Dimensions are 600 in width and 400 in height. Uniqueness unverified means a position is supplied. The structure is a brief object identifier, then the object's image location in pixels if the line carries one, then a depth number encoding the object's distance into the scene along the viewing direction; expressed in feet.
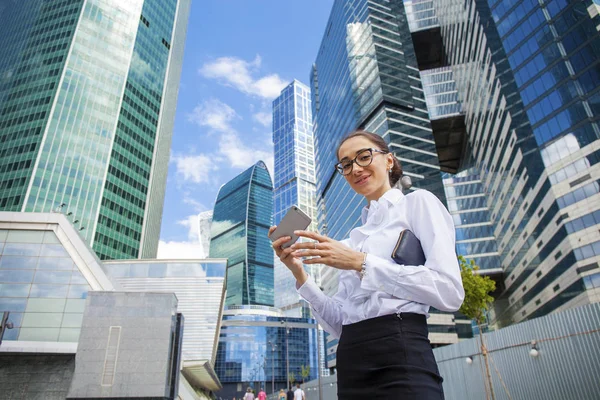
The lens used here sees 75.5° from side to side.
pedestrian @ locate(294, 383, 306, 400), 56.91
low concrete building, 47.60
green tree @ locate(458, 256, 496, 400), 65.26
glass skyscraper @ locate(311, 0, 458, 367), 235.61
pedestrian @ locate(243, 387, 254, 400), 70.55
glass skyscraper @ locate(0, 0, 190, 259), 215.31
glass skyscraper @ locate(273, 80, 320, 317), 468.42
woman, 4.93
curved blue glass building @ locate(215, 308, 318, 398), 326.85
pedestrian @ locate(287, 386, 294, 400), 75.43
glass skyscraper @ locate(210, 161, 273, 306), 467.93
